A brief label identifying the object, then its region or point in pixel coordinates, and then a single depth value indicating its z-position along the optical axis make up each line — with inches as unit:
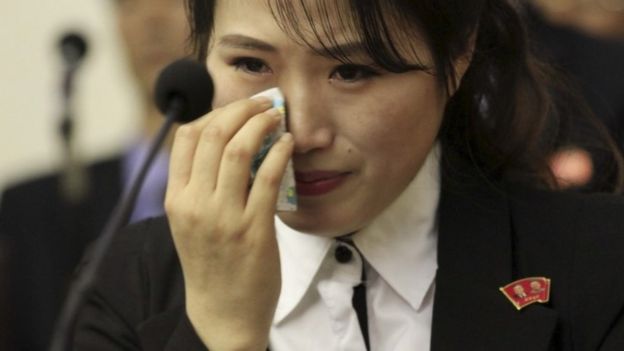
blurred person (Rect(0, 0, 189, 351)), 266.4
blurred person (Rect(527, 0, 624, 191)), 186.5
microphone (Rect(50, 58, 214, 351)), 119.7
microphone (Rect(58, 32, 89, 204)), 213.8
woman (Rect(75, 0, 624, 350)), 144.3
